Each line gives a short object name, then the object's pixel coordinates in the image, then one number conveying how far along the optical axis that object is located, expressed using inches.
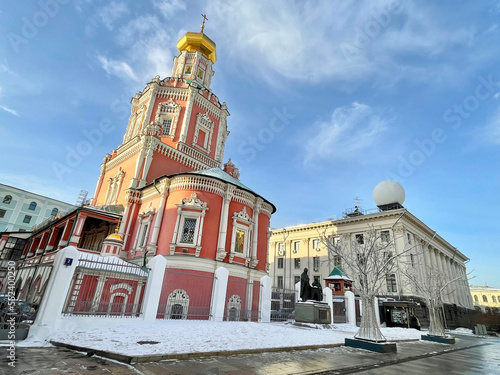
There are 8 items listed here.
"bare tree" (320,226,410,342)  398.3
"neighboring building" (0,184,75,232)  1807.3
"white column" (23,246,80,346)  289.4
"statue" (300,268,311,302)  681.0
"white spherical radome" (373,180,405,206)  1439.5
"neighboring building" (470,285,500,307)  3136.8
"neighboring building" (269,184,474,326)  1277.1
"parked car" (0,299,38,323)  266.8
